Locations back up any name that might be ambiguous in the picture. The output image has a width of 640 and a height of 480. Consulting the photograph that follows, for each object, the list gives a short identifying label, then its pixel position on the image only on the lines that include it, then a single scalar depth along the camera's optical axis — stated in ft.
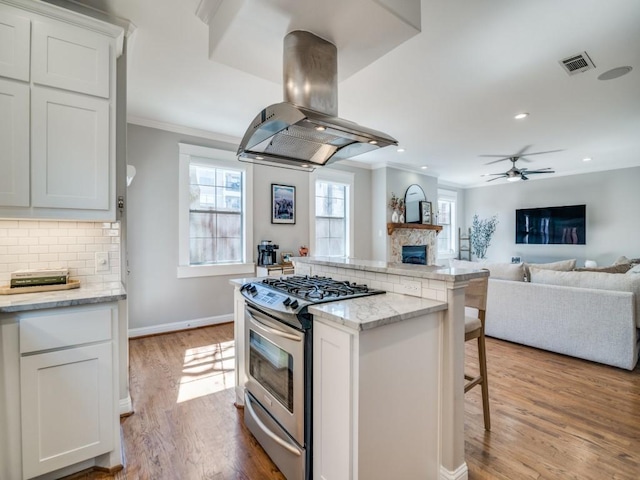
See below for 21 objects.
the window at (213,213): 13.26
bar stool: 6.30
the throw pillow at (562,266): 13.11
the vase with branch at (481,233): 25.94
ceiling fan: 16.71
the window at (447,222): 26.58
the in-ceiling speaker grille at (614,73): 8.59
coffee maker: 14.78
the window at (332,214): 17.89
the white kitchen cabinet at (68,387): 4.90
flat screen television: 21.24
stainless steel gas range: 4.80
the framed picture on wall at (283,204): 15.66
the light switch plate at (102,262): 7.08
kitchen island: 4.15
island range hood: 5.15
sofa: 9.53
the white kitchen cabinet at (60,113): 5.58
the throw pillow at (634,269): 11.88
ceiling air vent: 8.01
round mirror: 21.36
